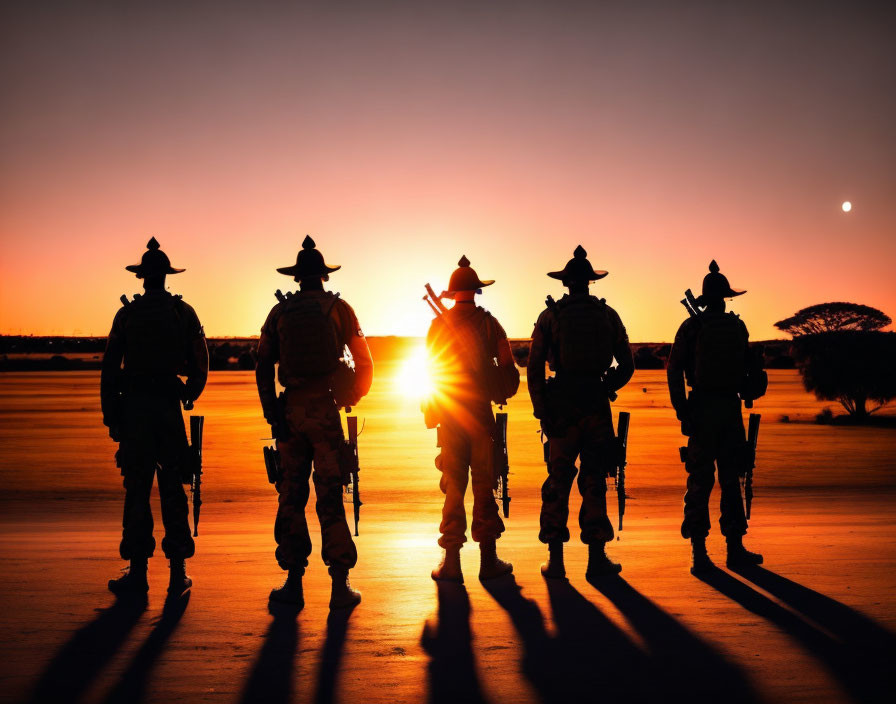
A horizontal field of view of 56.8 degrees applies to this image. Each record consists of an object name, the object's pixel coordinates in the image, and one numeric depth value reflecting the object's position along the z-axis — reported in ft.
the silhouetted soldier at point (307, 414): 19.66
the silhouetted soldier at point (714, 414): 22.53
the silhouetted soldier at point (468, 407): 21.95
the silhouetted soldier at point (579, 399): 21.79
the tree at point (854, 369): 82.74
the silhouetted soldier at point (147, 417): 20.42
